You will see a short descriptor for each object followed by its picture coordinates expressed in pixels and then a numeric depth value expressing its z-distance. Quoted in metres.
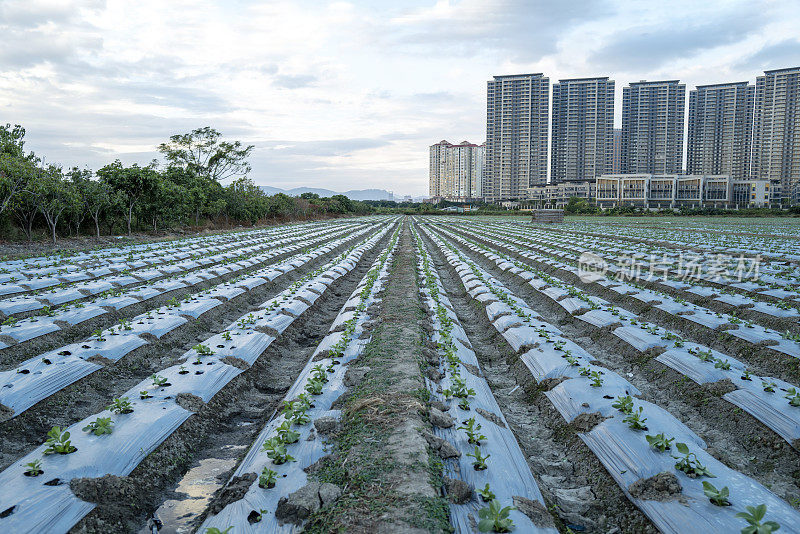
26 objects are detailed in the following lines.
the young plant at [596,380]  4.96
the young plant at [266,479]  3.33
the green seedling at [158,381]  4.97
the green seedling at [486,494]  3.15
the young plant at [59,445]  3.50
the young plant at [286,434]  3.94
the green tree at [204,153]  46.72
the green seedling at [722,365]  5.25
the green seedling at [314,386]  4.97
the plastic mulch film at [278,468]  3.00
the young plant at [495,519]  2.78
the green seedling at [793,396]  4.23
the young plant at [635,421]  3.93
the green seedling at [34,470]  3.24
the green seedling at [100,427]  3.82
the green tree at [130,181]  23.64
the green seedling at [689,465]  3.27
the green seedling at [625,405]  4.20
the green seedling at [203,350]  6.00
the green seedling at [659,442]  3.58
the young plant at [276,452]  3.65
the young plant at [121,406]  4.24
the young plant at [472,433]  3.87
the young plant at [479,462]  3.51
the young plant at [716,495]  2.95
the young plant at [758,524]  2.58
